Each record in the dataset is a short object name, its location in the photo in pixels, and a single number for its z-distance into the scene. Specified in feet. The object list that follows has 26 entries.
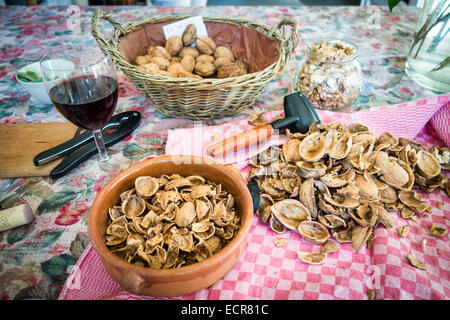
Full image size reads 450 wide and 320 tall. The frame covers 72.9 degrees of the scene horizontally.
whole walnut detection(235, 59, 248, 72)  3.61
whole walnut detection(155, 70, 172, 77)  2.97
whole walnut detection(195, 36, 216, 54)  3.76
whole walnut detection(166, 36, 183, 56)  3.72
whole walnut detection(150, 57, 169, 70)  3.38
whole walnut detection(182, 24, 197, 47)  3.80
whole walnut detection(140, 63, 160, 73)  3.09
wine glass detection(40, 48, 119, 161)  2.13
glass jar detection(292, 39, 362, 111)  3.00
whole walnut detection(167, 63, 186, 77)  3.18
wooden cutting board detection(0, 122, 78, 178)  2.53
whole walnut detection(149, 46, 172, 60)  3.59
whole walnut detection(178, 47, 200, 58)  3.68
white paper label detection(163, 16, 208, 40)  3.78
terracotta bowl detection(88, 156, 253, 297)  1.50
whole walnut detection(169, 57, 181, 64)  3.56
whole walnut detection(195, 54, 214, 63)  3.57
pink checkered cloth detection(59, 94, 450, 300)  1.78
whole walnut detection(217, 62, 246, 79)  3.23
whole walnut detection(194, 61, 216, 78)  3.43
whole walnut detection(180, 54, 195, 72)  3.46
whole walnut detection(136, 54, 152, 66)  3.38
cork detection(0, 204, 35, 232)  2.03
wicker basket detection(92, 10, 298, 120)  2.61
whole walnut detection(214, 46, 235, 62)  3.72
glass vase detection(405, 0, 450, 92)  3.05
